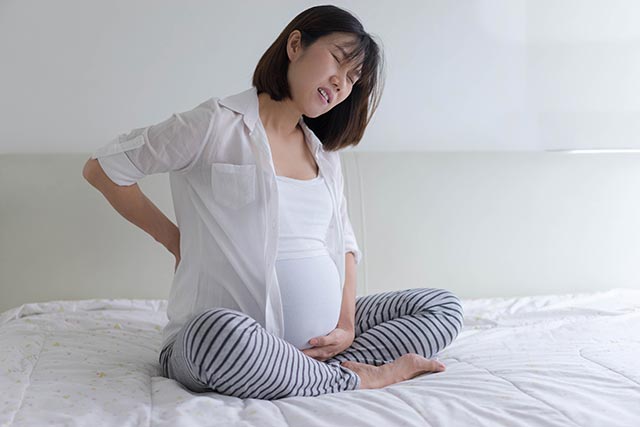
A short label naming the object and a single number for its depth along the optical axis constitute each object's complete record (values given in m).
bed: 1.02
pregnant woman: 1.27
